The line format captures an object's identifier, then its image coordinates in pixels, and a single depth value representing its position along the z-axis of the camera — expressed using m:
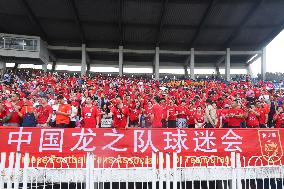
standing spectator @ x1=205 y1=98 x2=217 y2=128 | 11.40
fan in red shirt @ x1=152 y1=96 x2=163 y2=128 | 11.79
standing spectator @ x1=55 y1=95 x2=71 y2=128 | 10.10
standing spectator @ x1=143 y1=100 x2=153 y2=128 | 12.25
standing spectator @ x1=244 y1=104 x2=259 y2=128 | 11.70
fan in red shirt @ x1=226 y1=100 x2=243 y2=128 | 10.93
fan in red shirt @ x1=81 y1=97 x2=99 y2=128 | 10.41
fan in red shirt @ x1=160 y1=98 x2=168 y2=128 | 12.54
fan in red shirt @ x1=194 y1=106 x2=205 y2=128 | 12.91
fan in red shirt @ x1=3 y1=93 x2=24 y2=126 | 10.37
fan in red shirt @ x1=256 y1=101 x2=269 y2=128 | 12.49
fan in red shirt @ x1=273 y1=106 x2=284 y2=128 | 12.79
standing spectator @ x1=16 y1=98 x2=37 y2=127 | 10.45
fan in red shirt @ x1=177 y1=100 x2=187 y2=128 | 13.08
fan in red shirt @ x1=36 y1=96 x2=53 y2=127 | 10.93
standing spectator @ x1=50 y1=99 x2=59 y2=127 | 11.63
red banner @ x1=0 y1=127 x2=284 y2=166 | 7.75
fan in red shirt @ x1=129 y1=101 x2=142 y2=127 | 13.26
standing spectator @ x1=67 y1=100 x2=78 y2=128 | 11.19
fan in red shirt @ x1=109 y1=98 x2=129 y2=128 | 10.60
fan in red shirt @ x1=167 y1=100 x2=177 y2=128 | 13.05
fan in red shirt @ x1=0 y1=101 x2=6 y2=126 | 10.80
